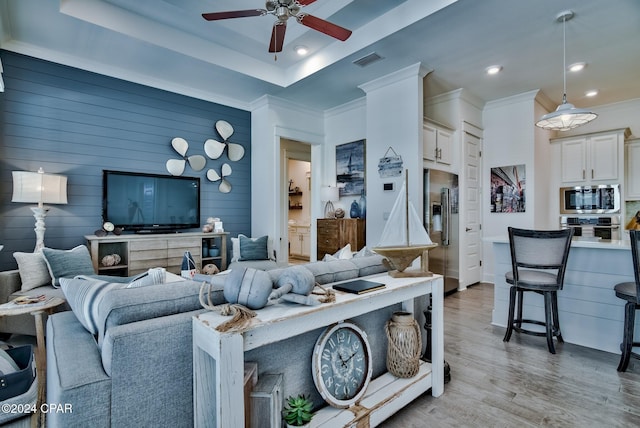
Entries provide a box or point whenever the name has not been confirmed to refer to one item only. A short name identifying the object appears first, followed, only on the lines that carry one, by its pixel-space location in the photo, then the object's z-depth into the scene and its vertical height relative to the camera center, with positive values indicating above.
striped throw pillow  1.29 -0.36
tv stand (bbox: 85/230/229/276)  3.79 -0.45
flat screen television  4.14 +0.18
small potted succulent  1.32 -0.84
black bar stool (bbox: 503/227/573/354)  2.59 -0.46
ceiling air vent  3.77 +1.89
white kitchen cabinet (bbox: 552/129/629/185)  4.88 +0.89
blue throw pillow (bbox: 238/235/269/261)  4.67 -0.52
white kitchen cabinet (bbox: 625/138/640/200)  4.94 +0.69
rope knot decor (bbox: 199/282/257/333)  1.08 -0.38
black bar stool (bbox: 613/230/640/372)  2.23 -0.66
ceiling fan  2.41 +1.59
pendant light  3.15 +1.04
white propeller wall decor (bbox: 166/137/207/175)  4.66 +0.81
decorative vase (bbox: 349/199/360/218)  5.09 +0.05
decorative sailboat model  1.94 -0.16
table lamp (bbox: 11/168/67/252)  3.30 +0.26
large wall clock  1.52 -0.77
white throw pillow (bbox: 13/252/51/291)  2.87 -0.52
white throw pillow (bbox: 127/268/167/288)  1.46 -0.31
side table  1.98 -0.78
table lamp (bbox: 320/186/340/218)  5.46 +0.32
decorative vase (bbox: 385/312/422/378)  1.88 -0.79
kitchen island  2.65 -0.73
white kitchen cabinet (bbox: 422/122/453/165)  4.41 +1.02
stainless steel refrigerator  4.21 -0.13
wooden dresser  4.87 -0.32
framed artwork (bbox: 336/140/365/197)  5.28 +0.79
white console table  1.05 -0.52
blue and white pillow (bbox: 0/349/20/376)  1.37 -0.67
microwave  4.92 +0.21
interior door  5.00 -0.06
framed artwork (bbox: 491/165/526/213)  5.06 +0.39
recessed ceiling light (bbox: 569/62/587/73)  4.05 +1.91
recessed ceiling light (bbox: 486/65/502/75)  4.12 +1.91
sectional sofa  1.02 -0.53
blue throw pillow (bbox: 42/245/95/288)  2.97 -0.47
